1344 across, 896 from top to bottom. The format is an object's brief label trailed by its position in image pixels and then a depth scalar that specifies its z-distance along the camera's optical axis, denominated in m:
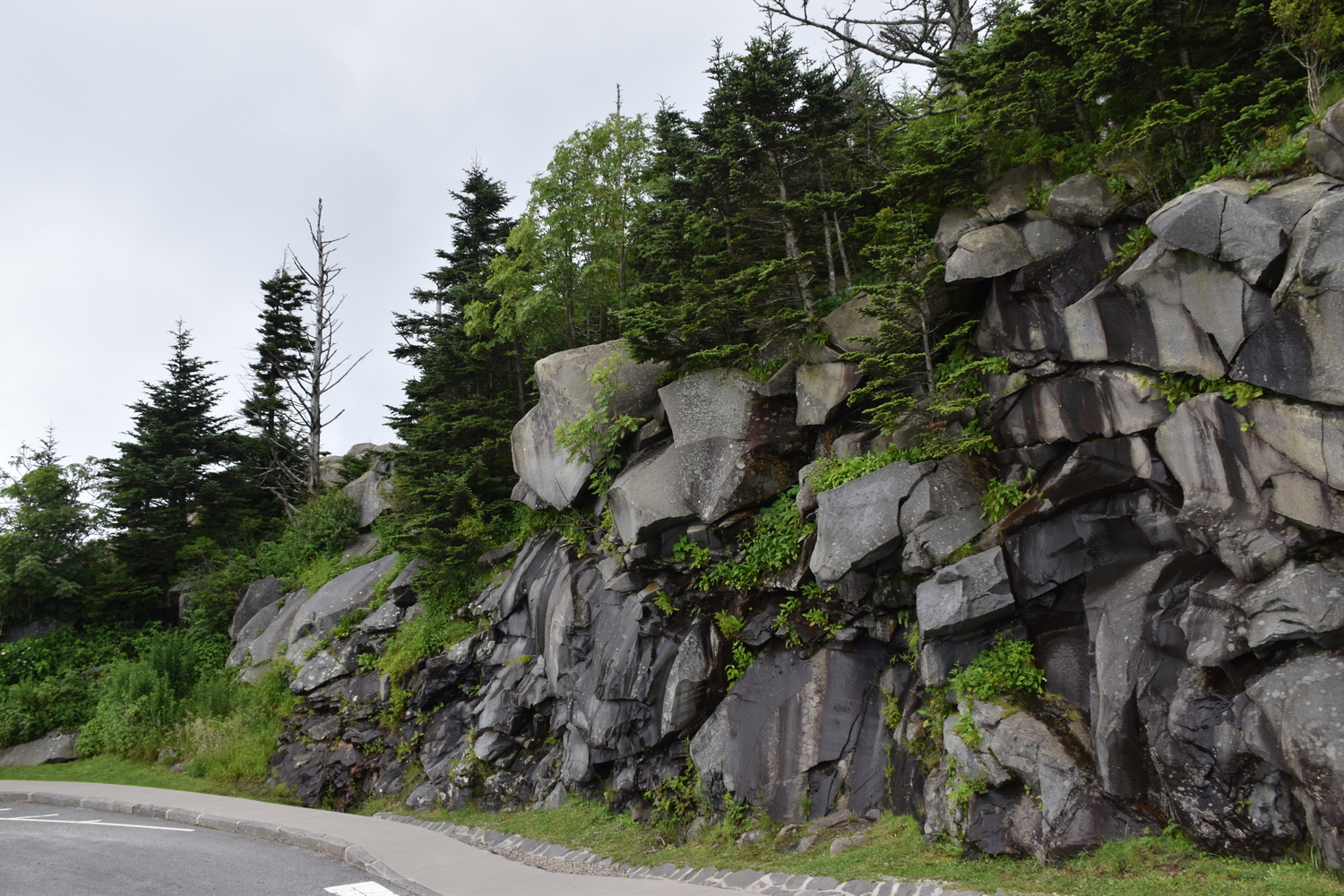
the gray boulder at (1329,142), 7.00
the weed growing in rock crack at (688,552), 12.28
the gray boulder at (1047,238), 9.59
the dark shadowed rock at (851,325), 11.59
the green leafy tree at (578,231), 17.72
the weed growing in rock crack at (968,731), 8.20
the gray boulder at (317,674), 17.91
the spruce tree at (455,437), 17.64
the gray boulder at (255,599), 22.61
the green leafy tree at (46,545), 23.02
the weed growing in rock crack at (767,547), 11.21
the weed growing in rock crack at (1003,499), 9.21
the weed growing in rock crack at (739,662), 11.31
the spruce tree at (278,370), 27.97
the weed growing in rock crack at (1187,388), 7.30
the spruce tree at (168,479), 25.22
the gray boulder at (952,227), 10.62
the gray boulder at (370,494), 22.92
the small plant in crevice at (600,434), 13.81
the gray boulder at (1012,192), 10.30
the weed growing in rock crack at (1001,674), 8.45
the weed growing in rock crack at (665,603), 12.39
